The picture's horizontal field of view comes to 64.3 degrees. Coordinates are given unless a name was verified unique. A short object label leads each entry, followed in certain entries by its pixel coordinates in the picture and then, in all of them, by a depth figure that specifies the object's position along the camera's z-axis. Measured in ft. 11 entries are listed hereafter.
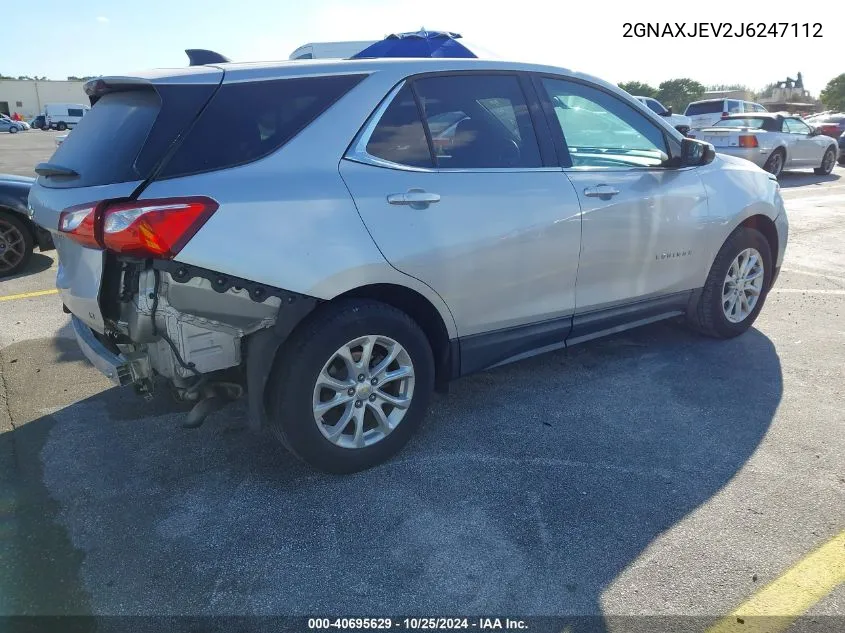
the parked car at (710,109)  70.47
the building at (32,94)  263.29
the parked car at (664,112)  56.73
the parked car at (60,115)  199.06
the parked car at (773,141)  46.29
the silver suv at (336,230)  8.77
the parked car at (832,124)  73.20
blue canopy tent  16.01
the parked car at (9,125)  180.24
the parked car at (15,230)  21.58
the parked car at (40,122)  204.79
